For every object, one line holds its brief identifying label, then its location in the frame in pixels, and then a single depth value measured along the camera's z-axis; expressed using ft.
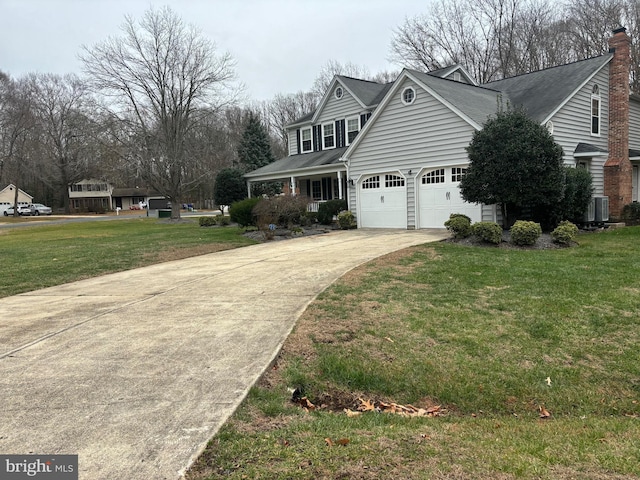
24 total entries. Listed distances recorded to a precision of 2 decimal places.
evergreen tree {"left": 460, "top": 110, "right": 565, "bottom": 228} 38.78
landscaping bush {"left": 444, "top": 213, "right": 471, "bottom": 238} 38.73
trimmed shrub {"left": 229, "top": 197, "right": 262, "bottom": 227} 57.41
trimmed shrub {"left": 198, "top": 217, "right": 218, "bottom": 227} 78.95
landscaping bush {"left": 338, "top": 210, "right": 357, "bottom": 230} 58.03
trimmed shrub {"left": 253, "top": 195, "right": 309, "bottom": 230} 51.06
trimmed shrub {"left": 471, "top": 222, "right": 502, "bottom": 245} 36.73
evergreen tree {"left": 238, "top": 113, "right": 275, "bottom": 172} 143.23
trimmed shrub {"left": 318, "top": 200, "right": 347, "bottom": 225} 62.85
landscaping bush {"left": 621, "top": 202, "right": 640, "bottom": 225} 51.72
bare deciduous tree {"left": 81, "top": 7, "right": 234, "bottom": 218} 98.12
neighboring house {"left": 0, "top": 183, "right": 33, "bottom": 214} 210.38
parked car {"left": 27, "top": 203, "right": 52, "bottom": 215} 184.14
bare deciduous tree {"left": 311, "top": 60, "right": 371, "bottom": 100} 153.79
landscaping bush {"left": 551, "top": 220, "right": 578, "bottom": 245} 36.86
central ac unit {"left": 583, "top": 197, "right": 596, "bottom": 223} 46.52
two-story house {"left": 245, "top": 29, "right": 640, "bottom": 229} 48.67
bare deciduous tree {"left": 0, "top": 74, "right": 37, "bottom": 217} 163.94
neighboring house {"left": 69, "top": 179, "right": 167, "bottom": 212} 223.71
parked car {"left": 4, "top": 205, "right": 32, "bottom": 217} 183.42
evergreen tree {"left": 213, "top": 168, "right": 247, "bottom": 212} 96.12
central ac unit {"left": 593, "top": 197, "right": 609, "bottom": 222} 46.80
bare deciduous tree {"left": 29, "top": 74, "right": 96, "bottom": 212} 171.12
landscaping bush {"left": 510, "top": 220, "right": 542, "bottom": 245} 36.42
